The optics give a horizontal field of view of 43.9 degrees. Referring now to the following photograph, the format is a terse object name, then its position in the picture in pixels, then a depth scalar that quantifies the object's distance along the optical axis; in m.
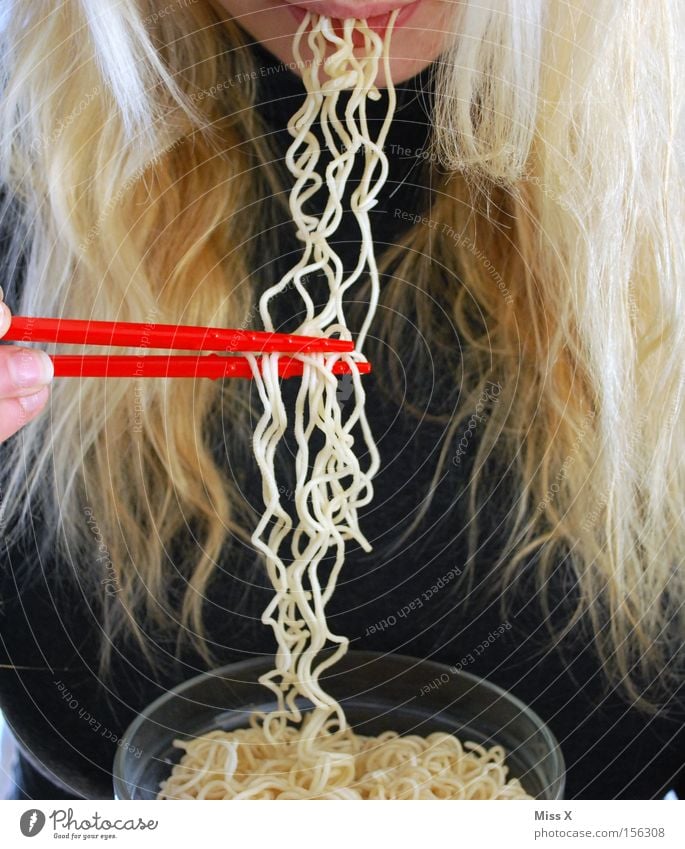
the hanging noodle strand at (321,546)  0.47
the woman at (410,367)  0.50
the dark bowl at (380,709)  0.50
